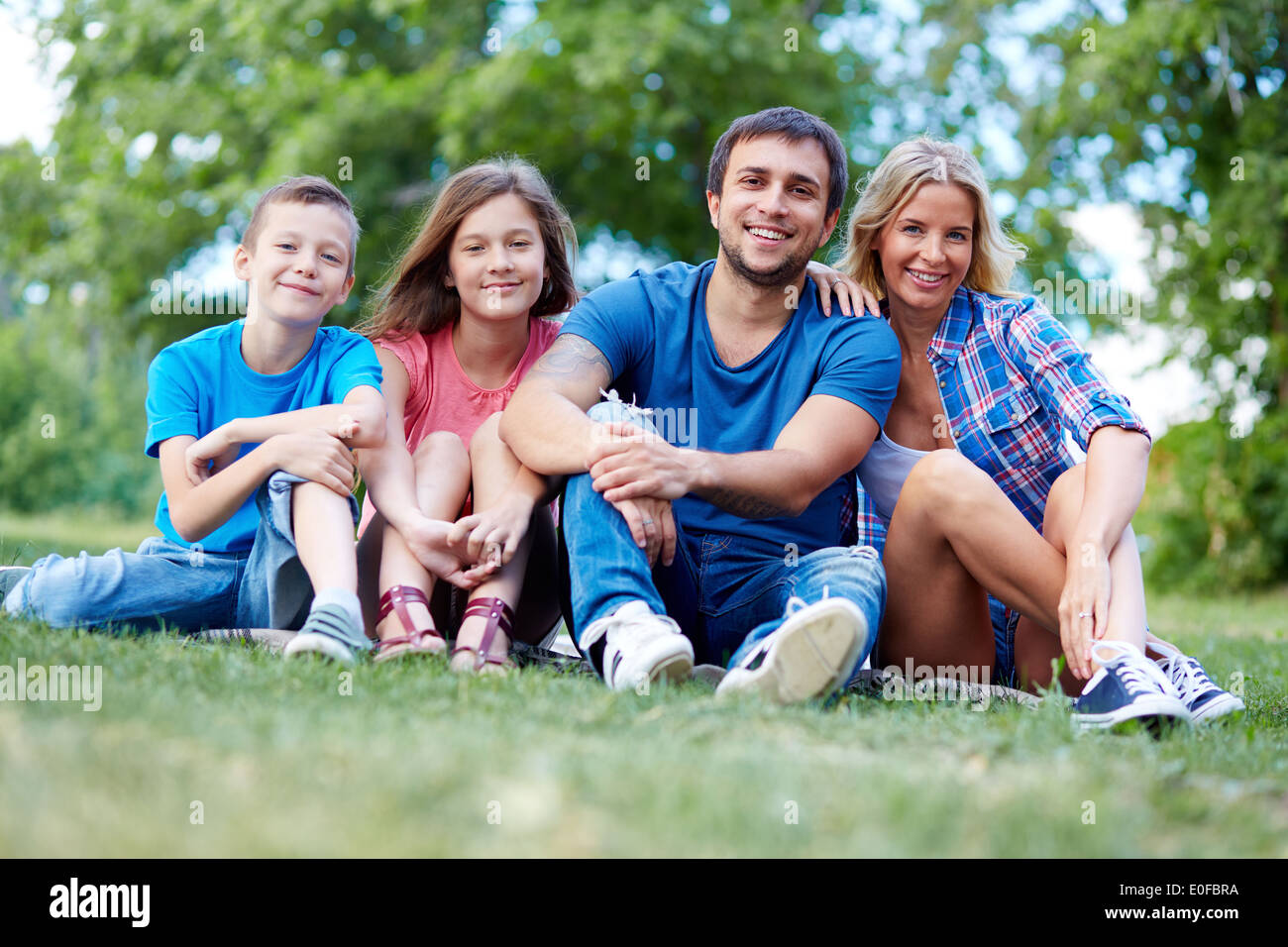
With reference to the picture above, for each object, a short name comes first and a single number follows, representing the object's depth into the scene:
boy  2.97
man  2.76
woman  2.84
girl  3.02
